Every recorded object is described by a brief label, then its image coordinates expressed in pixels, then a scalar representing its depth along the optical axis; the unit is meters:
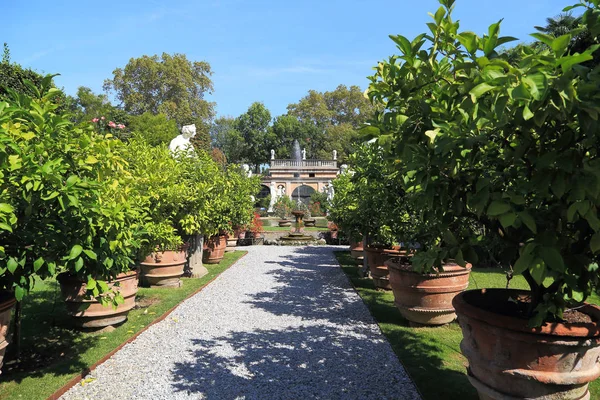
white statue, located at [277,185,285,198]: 41.44
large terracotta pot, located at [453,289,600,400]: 2.15
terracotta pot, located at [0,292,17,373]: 2.86
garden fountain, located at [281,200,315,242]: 16.84
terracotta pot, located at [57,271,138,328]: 4.39
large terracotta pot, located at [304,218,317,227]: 24.37
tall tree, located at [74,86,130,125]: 38.97
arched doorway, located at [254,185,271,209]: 36.94
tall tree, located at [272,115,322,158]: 49.53
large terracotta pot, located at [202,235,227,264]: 10.39
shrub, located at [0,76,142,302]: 2.45
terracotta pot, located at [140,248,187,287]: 7.09
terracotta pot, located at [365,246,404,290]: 6.75
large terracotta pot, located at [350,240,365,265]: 10.46
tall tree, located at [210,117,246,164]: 50.47
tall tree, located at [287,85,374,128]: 53.25
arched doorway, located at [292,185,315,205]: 43.41
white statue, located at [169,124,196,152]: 9.34
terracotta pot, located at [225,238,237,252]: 13.52
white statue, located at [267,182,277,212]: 35.99
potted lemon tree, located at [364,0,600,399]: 1.36
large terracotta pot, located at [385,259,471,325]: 4.61
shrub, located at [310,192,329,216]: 30.40
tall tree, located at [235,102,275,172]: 51.03
